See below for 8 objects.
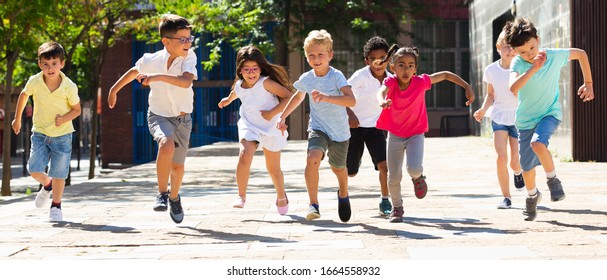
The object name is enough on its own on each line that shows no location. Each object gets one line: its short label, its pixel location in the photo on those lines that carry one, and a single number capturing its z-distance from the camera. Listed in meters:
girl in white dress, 10.78
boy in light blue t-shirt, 10.15
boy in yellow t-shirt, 11.30
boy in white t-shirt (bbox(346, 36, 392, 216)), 11.14
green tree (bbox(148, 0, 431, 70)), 32.60
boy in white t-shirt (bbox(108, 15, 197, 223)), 10.38
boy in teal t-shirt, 9.84
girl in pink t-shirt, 10.22
